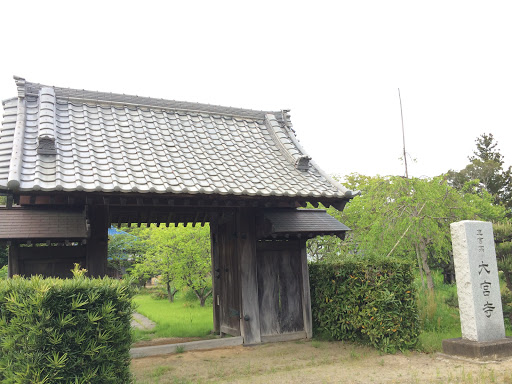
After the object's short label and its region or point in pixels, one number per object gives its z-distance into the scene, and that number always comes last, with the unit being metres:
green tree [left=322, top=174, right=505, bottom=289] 12.15
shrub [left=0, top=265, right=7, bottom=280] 18.00
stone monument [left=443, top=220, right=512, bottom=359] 7.45
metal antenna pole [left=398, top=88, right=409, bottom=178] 13.25
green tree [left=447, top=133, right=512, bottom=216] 36.69
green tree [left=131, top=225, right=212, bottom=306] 15.94
